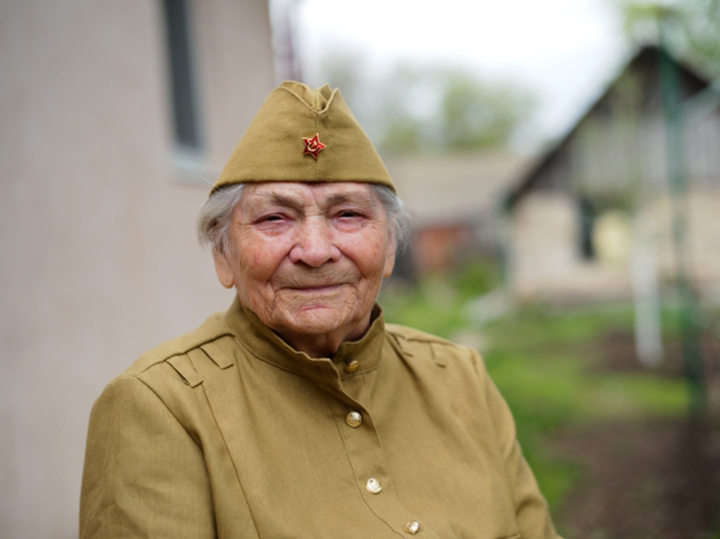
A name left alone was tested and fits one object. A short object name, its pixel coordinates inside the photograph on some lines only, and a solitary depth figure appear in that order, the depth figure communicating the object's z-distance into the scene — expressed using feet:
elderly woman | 4.86
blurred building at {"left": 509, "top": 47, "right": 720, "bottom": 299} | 19.48
